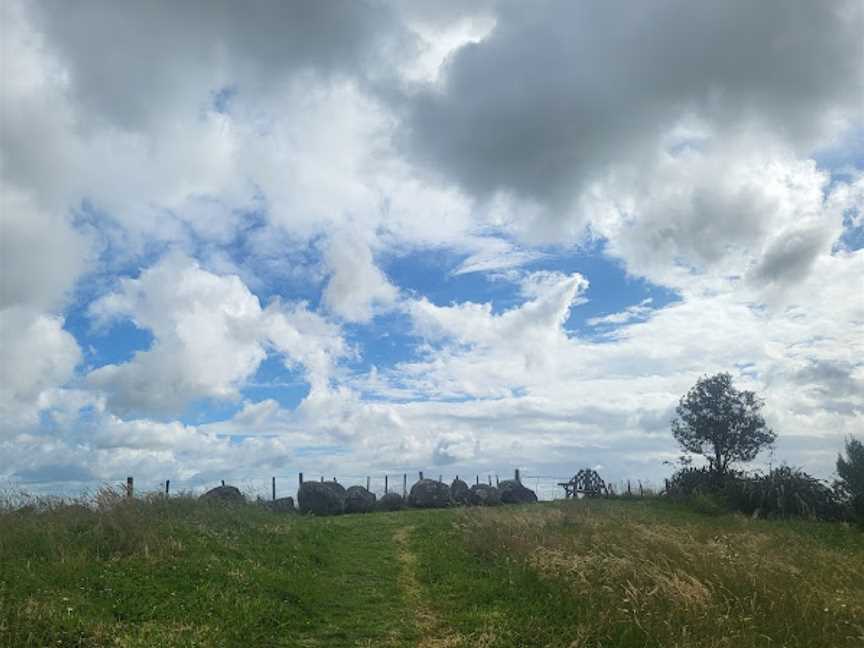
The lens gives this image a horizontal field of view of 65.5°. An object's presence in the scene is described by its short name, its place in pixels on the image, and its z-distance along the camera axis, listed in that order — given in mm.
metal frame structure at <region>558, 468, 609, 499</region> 52219
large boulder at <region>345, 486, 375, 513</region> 40844
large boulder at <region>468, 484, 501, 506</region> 45781
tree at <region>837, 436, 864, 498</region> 37034
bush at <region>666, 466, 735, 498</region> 46750
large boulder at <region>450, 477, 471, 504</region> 45500
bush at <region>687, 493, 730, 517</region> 39281
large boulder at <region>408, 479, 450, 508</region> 43719
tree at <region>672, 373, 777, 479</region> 50438
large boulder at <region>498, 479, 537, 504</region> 47594
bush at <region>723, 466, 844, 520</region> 36781
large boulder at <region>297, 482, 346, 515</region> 39281
